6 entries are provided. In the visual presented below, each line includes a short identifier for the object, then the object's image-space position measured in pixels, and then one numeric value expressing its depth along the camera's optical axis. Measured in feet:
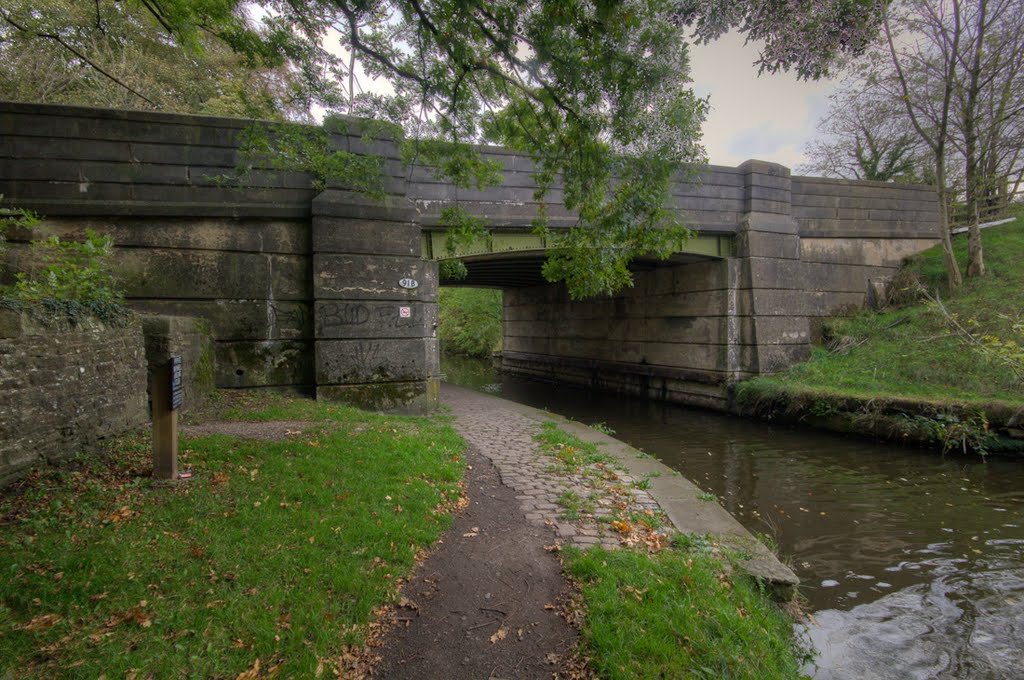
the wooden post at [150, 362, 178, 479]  14.14
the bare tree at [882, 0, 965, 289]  35.19
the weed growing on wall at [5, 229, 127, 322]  14.66
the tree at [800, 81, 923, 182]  56.30
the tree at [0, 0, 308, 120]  39.58
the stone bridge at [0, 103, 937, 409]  24.85
